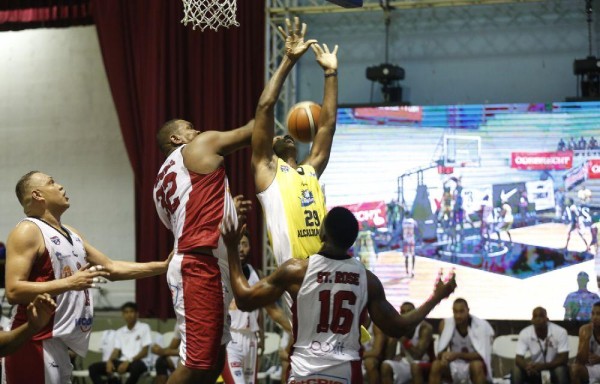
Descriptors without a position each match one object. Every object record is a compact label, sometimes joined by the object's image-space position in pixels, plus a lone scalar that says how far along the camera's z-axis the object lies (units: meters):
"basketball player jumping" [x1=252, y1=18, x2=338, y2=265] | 5.73
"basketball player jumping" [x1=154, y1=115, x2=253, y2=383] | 5.53
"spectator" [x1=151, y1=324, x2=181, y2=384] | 11.45
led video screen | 11.41
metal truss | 12.49
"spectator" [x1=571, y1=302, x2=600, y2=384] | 10.19
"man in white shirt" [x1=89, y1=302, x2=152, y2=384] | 11.45
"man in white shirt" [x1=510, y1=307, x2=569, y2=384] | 10.40
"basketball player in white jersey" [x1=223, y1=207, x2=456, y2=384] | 4.91
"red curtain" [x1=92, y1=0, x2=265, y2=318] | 12.98
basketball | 6.84
